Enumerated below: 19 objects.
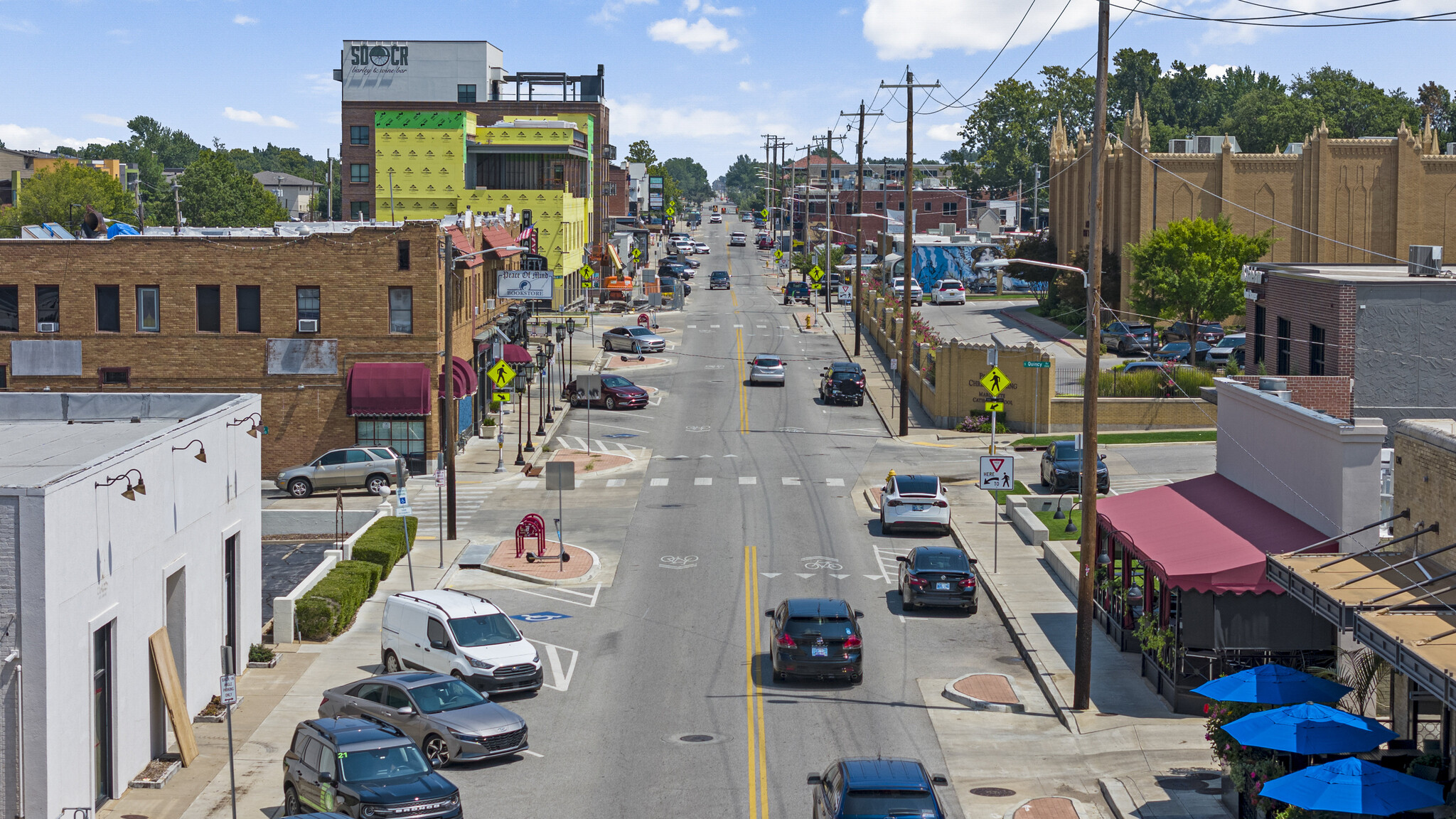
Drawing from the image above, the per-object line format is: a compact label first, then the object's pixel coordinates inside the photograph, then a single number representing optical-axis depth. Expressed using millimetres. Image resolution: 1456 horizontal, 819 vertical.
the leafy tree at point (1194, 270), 72625
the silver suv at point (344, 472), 46875
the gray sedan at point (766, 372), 70750
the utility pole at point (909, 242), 56625
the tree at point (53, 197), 139375
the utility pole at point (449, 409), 40050
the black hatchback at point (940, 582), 32594
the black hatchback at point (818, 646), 26953
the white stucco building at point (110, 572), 18922
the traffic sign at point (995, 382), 50250
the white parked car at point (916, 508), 40656
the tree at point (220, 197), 159000
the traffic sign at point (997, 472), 35438
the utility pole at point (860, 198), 87062
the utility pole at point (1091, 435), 24812
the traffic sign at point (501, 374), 49438
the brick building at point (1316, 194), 82188
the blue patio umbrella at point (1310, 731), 17812
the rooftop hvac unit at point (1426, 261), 38406
